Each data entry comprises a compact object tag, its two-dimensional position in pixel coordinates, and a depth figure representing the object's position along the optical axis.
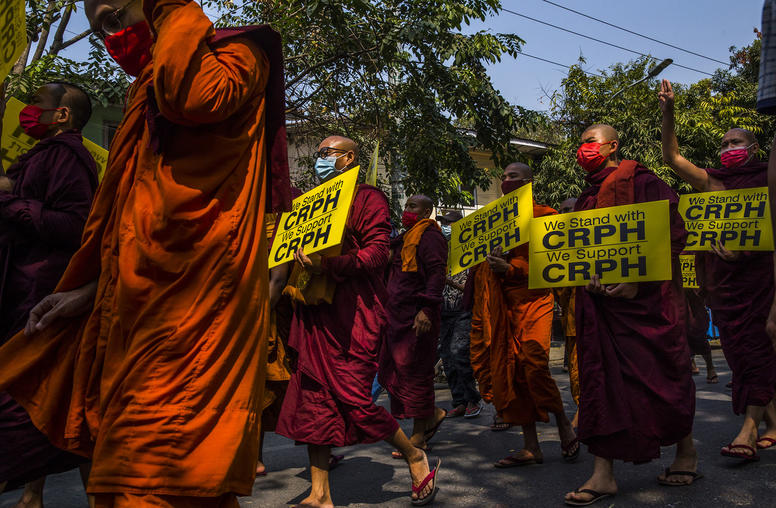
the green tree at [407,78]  8.83
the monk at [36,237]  2.93
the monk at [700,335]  8.56
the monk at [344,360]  3.80
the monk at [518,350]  4.73
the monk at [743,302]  4.65
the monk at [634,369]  3.78
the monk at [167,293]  1.83
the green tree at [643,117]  17.61
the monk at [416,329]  5.70
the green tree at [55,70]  8.29
